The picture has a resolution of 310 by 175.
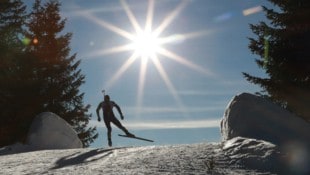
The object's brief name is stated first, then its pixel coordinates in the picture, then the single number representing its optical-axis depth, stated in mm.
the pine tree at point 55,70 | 27666
